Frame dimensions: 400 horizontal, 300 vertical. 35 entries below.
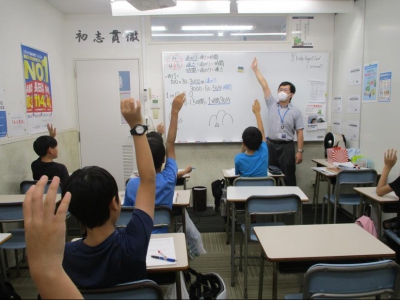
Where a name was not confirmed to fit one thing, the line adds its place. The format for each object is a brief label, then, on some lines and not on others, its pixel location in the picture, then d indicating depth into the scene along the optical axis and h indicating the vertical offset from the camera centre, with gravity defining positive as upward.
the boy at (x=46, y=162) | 3.19 -0.54
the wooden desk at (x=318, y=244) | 1.63 -0.77
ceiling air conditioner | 3.13 +1.05
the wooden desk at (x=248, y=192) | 2.63 -0.74
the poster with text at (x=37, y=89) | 3.54 +0.24
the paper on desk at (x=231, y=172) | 3.59 -0.77
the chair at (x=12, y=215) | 2.45 -0.84
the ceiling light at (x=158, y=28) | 4.74 +1.19
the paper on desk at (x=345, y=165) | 3.79 -0.72
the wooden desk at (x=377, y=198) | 2.69 -0.81
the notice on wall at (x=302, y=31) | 4.72 +1.11
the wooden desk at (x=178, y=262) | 1.55 -0.78
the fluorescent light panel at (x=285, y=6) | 4.00 +1.27
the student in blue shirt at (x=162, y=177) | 2.05 -0.47
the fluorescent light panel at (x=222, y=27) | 4.74 +1.19
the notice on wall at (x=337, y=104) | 4.66 +0.02
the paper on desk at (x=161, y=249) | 1.58 -0.77
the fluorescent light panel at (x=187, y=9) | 3.92 +1.24
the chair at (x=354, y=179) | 3.36 -0.79
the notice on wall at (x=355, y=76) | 4.13 +0.39
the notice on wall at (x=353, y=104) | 4.19 +0.01
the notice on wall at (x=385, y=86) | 3.51 +0.21
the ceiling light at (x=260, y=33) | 4.78 +1.10
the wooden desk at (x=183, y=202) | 2.62 -0.80
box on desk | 4.05 -0.64
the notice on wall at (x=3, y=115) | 3.05 -0.05
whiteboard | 4.73 +0.33
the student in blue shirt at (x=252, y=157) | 3.19 -0.52
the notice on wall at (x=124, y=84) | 4.83 +0.37
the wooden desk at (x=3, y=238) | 1.94 -0.80
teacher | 4.52 -0.38
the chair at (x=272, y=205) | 2.38 -0.75
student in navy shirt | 1.04 -0.40
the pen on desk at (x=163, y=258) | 1.60 -0.77
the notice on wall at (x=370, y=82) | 3.78 +0.28
